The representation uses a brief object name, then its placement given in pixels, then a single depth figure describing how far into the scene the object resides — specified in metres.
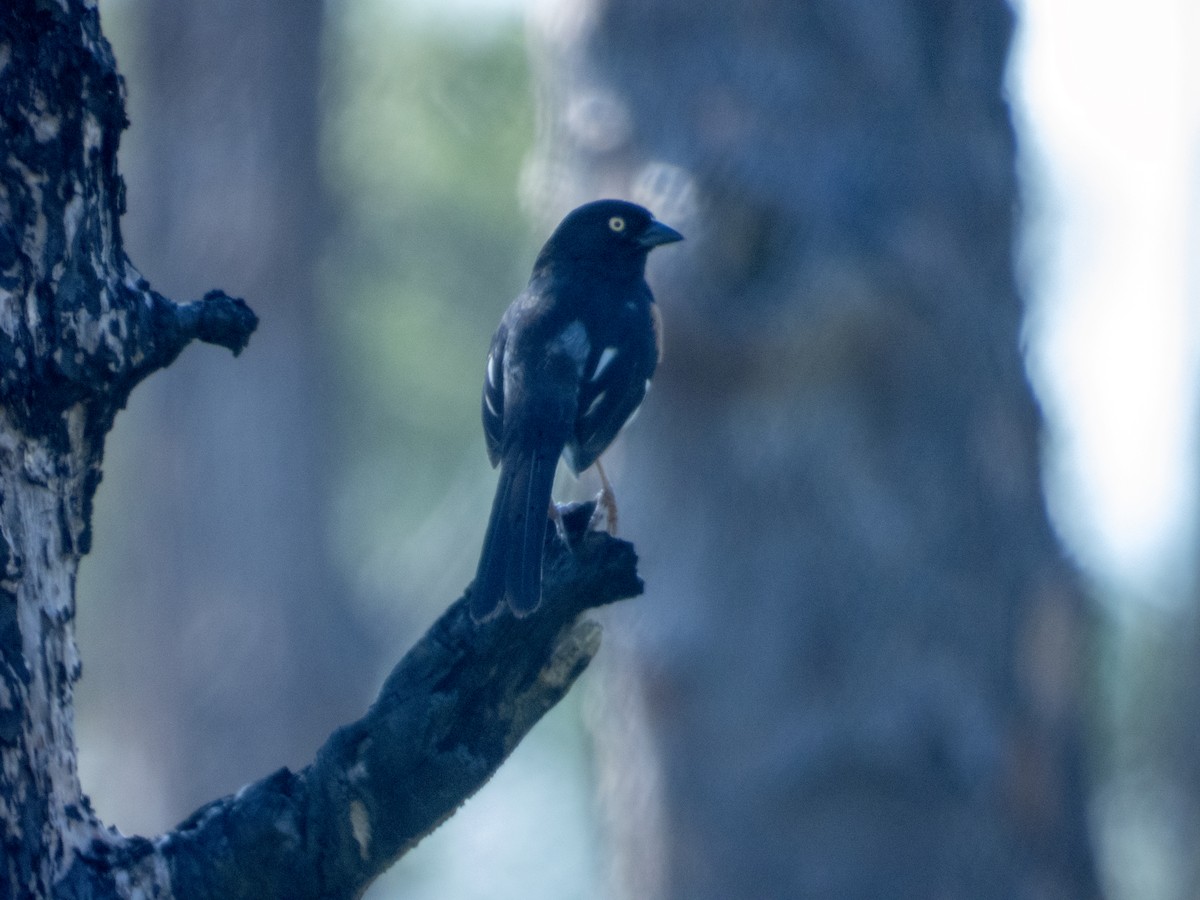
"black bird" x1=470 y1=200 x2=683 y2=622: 9.13
